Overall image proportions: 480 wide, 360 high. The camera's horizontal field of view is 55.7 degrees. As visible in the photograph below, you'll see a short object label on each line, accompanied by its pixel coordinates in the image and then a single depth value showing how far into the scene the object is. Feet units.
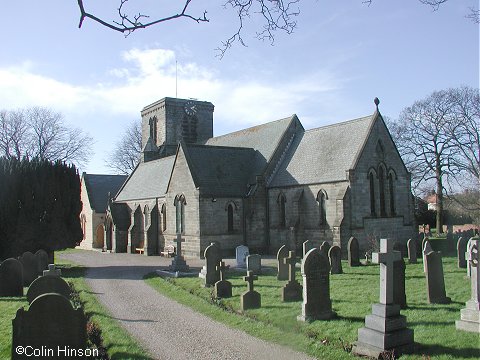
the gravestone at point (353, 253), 66.85
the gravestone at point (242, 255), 72.54
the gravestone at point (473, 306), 29.35
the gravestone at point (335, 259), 60.08
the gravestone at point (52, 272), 44.93
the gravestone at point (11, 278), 53.16
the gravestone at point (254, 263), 63.41
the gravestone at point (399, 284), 36.55
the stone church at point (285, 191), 84.08
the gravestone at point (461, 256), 57.06
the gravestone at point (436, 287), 38.04
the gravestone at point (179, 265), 70.23
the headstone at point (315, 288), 35.91
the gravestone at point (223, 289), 48.85
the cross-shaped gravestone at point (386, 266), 28.27
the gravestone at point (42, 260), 69.43
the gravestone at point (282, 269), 58.13
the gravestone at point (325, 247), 67.10
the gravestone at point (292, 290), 44.16
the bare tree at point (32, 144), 157.99
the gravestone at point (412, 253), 65.05
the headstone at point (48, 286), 37.45
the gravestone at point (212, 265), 57.62
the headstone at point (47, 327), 25.81
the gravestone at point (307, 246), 70.46
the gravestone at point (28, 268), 65.10
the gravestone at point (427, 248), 43.17
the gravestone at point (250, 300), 42.50
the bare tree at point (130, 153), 212.43
